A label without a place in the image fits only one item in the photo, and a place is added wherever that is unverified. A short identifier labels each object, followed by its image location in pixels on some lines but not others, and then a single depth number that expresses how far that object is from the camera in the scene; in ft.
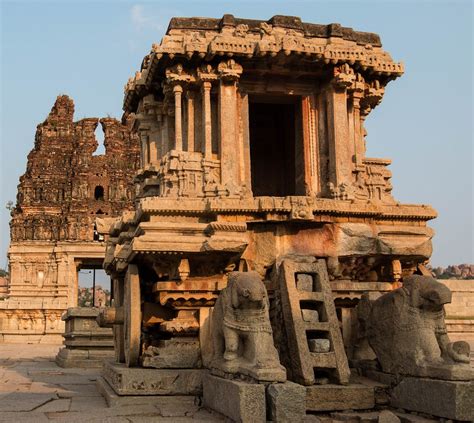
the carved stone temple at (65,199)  116.67
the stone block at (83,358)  47.24
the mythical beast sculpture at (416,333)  21.88
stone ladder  23.15
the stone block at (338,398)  22.31
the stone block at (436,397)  19.62
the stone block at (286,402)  19.24
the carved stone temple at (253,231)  22.89
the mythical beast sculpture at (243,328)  21.81
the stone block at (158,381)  24.41
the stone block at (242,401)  19.30
